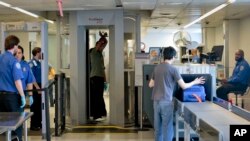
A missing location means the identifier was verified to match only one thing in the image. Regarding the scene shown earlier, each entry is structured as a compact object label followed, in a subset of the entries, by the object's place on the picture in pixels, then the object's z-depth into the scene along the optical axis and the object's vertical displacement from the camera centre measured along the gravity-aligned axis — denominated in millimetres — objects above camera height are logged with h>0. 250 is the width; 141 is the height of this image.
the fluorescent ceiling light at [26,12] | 8511 +1090
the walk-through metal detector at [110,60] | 8133 -53
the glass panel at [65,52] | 8422 +125
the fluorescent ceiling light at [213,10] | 7627 +1074
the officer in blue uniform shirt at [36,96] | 7402 -753
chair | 8806 -849
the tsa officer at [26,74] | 5988 -261
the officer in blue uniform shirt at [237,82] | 8711 -587
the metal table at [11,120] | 3404 -606
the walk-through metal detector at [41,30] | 6664 +485
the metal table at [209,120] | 2944 -596
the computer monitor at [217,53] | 8517 +77
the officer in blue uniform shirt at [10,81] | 4926 -294
